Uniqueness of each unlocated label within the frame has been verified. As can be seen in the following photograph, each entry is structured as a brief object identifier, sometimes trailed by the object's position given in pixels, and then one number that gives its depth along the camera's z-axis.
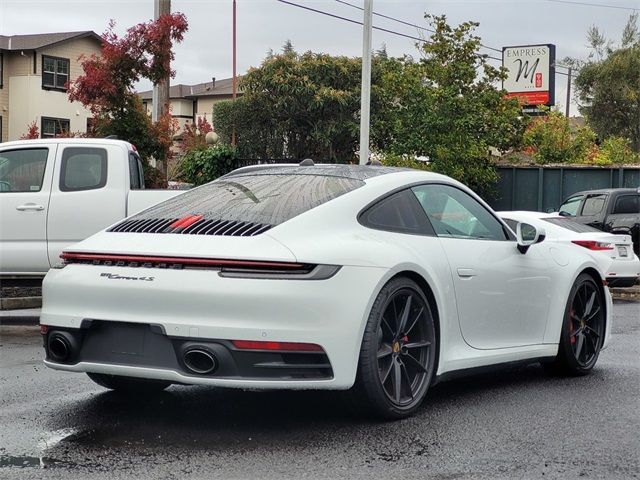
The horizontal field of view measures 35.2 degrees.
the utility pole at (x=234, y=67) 47.69
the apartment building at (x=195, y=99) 74.81
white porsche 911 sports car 4.84
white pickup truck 11.07
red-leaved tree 17.48
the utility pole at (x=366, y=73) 20.19
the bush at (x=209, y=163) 25.78
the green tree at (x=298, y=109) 45.16
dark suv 18.55
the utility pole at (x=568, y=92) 46.81
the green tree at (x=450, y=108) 23.61
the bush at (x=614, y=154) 29.92
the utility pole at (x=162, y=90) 19.39
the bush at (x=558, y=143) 29.77
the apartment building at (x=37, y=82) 46.34
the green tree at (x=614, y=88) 42.03
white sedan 14.59
